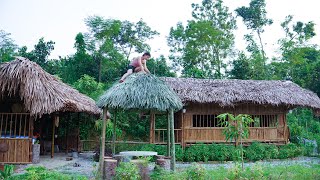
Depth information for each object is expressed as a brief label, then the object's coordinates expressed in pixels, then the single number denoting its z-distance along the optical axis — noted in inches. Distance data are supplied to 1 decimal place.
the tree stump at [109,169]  305.7
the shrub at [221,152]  526.3
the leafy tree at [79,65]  906.7
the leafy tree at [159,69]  903.7
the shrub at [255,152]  533.6
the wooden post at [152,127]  549.3
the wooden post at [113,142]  405.5
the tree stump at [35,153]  426.9
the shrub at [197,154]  521.3
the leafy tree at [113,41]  945.5
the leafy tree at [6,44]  1035.9
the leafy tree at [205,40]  1024.9
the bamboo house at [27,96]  398.3
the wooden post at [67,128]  593.3
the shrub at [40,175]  247.1
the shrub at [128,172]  265.9
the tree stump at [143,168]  295.6
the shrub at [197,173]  263.9
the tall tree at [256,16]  1063.6
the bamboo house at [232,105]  548.7
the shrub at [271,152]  545.3
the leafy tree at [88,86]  727.1
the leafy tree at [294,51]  997.2
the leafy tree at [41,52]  957.2
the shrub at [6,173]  275.1
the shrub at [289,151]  563.5
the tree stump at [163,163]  325.0
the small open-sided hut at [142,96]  325.1
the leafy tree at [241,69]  917.8
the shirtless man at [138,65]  375.1
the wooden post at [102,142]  320.9
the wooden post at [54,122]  487.4
